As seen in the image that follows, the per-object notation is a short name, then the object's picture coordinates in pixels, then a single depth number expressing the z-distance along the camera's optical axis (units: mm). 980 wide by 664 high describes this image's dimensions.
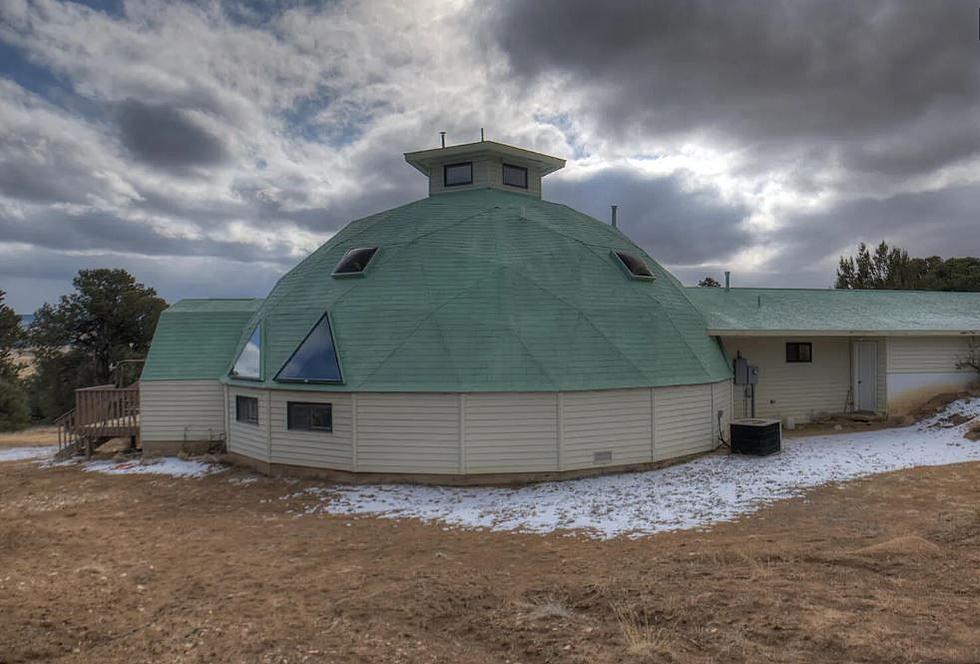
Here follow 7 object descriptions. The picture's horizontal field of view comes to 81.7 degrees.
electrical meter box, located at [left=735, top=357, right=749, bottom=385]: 18984
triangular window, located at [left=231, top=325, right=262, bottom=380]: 15841
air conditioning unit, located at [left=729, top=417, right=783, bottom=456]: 15695
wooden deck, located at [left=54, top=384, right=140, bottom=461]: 18578
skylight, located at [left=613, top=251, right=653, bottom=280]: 17453
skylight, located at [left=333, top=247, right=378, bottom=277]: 16492
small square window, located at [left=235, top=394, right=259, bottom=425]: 15953
